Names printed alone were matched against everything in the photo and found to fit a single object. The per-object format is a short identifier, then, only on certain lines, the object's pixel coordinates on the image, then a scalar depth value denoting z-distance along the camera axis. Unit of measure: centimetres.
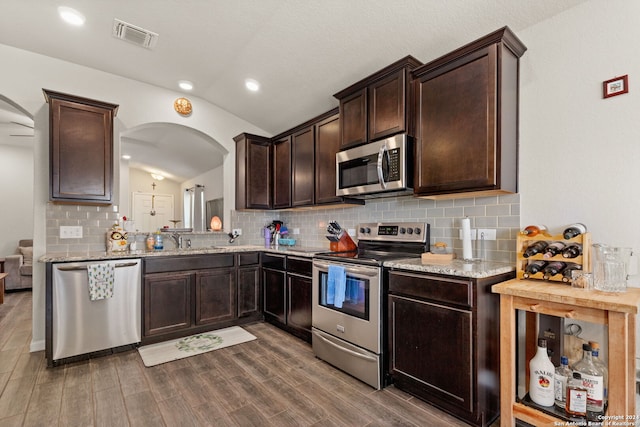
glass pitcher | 155
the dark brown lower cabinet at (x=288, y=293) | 307
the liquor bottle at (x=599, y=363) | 160
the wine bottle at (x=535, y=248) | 185
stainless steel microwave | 243
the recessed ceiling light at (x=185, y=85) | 361
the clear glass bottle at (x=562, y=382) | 169
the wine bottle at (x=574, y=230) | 176
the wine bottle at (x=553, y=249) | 179
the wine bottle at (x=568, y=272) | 172
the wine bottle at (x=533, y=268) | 185
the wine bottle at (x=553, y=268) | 175
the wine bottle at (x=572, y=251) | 174
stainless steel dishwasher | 262
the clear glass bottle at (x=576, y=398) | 156
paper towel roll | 225
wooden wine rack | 172
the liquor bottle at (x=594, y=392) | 154
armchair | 530
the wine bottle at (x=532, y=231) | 189
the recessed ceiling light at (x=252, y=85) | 346
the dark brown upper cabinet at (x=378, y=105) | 244
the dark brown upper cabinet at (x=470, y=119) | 196
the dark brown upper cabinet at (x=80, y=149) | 283
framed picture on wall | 173
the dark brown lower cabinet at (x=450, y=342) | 177
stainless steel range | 224
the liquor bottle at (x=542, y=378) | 169
